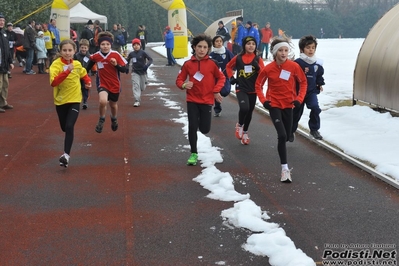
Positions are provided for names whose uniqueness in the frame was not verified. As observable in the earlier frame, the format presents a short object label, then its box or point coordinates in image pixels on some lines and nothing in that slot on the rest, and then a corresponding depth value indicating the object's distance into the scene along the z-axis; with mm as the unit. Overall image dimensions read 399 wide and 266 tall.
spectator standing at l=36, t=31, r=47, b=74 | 23439
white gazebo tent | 39084
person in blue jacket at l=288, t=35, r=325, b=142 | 9508
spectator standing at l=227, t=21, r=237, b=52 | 28750
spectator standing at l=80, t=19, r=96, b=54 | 23875
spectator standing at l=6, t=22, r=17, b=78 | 24475
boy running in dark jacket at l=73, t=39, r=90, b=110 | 13303
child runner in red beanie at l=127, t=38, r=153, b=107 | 14297
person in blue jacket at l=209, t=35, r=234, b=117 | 11930
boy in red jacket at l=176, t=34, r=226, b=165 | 8352
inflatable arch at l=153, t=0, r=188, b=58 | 30609
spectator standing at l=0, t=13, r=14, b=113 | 13211
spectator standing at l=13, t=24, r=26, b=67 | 24756
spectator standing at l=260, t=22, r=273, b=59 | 31597
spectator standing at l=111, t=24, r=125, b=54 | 28012
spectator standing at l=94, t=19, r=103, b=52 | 23867
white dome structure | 11711
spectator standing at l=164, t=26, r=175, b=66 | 29328
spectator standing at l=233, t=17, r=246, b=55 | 26984
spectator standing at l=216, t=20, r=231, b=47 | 27734
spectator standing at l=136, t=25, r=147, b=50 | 34269
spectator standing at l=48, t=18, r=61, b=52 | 25838
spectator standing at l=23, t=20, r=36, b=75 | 23016
